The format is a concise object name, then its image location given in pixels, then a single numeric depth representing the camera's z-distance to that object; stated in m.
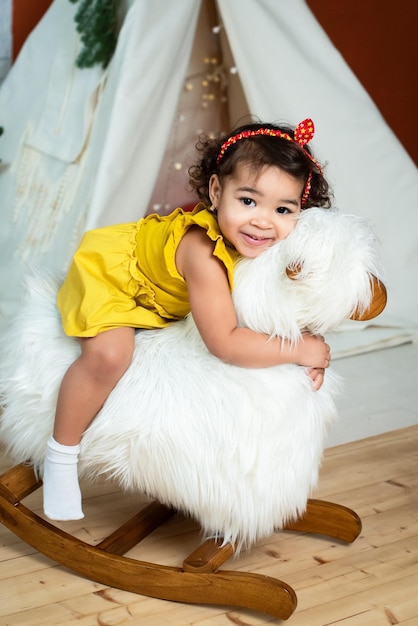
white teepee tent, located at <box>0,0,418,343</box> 2.47
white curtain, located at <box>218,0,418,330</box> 2.56
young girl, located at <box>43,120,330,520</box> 1.37
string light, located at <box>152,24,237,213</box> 3.04
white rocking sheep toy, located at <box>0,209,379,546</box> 1.32
